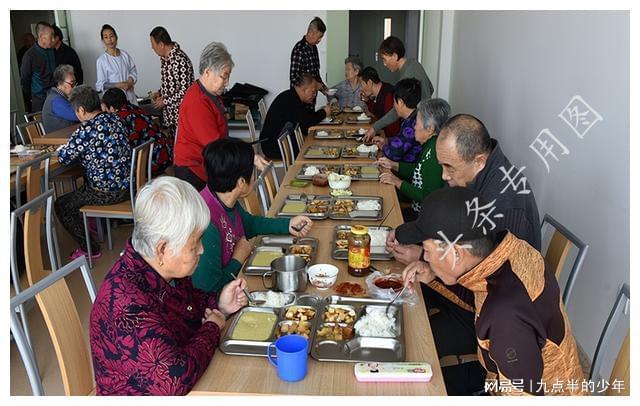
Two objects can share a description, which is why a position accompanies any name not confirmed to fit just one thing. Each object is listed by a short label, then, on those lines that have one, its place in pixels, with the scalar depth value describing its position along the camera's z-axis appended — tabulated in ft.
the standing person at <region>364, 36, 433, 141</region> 13.52
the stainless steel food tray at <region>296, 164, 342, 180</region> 9.45
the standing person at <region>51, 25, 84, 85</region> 17.79
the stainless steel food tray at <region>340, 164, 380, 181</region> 9.52
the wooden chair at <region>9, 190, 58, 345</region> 7.48
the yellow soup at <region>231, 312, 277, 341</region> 4.50
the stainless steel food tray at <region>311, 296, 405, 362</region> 4.21
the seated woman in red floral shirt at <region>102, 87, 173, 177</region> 11.55
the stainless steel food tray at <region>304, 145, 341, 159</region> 11.13
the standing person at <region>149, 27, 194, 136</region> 14.19
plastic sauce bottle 5.60
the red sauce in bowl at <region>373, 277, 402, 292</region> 5.35
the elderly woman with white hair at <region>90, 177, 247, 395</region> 3.80
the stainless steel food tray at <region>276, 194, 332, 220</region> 7.43
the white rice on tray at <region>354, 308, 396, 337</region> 4.54
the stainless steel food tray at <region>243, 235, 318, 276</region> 5.82
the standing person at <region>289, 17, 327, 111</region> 16.72
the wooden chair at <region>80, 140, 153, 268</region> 10.69
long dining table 3.87
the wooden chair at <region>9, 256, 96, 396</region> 4.69
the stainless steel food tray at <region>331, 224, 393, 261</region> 6.07
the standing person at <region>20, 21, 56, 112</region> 17.31
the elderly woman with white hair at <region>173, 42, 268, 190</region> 9.04
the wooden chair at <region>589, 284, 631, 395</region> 4.49
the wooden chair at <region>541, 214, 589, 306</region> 5.75
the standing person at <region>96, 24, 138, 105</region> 19.01
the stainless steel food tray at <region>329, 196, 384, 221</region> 7.42
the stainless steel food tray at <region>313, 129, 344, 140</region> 13.28
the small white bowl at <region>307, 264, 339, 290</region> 5.38
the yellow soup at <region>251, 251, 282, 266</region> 5.95
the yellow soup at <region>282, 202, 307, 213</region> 7.67
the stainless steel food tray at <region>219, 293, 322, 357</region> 4.30
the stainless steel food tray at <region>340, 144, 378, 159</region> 11.32
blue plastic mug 3.87
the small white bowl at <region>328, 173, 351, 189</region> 8.63
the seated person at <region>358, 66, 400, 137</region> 14.37
